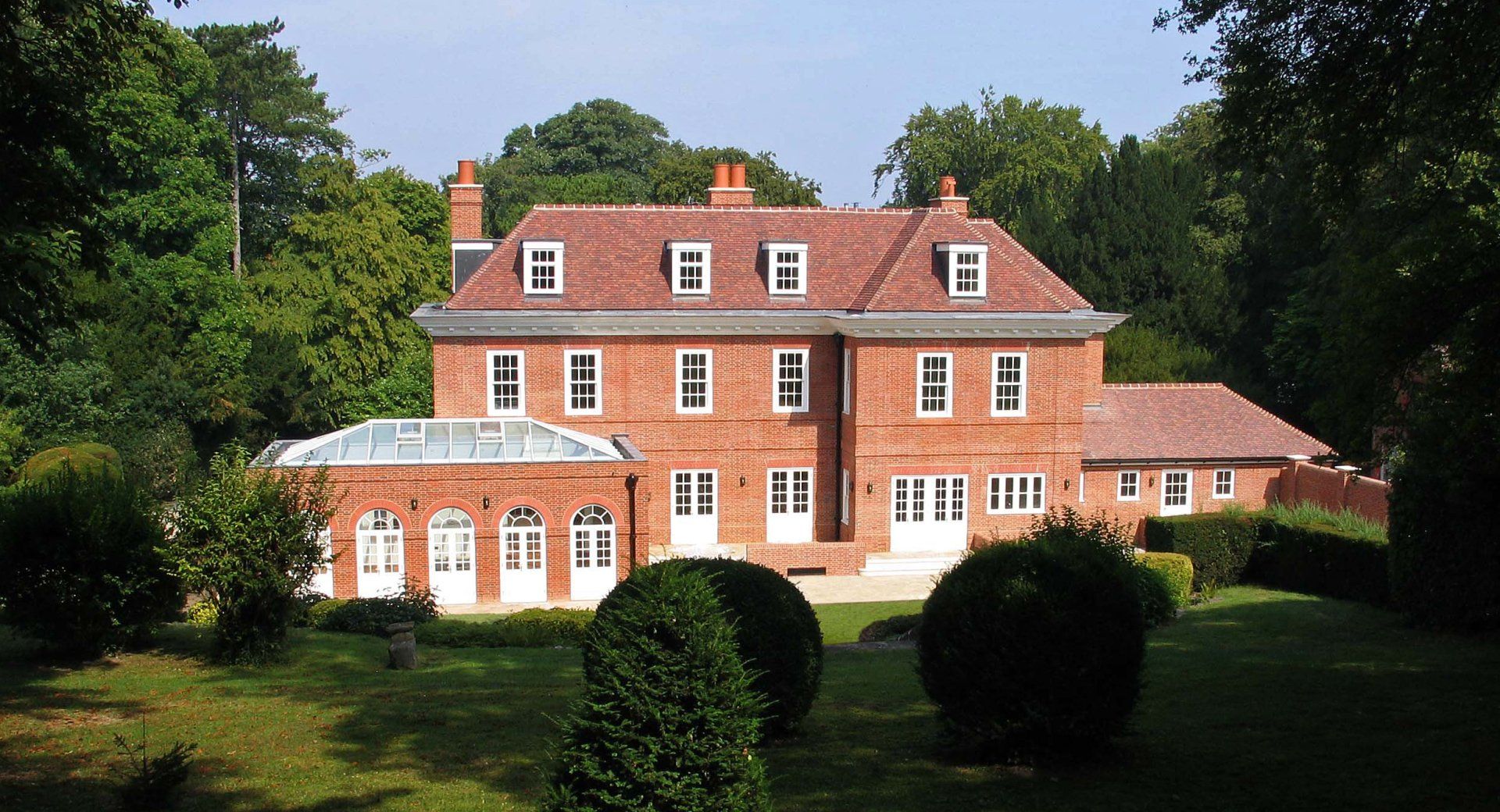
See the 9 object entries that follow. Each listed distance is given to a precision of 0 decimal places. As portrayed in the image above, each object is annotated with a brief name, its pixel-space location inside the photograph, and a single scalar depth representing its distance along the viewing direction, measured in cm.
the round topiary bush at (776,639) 1212
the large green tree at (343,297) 4512
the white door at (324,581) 2619
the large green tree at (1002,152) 6656
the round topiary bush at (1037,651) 1077
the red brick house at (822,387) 3148
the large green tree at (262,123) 4938
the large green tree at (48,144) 1186
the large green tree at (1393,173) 1233
